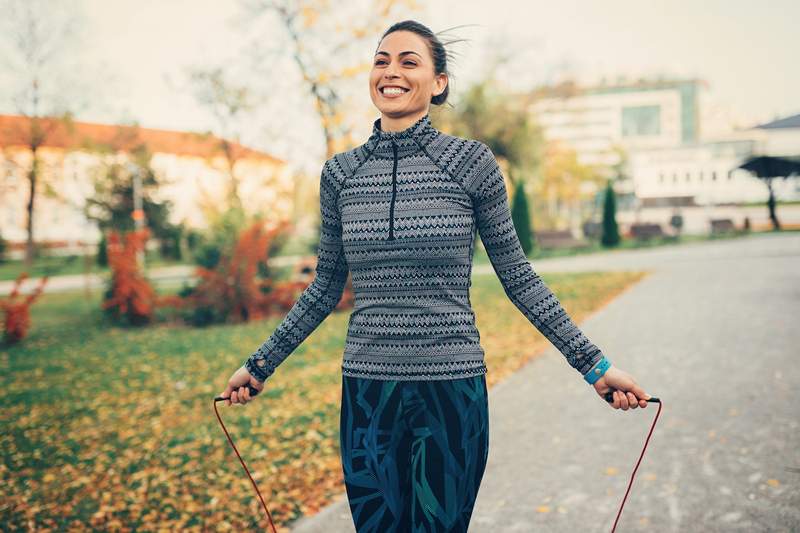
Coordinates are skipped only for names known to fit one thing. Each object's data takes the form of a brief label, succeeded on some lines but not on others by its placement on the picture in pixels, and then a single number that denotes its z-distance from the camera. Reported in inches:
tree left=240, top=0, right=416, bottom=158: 593.3
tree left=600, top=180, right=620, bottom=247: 1146.7
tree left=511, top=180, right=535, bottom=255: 1071.6
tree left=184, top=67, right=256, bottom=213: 773.0
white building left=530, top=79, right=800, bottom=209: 1920.5
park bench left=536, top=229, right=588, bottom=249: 1127.0
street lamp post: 1414.5
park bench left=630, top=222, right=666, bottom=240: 1211.9
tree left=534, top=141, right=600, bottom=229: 1749.4
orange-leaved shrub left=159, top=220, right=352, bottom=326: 503.8
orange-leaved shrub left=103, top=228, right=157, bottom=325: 517.3
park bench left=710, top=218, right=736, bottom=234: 1272.1
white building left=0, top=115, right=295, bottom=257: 1254.9
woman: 74.9
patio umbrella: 1006.4
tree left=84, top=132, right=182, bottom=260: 1478.8
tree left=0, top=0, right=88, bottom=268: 1125.1
